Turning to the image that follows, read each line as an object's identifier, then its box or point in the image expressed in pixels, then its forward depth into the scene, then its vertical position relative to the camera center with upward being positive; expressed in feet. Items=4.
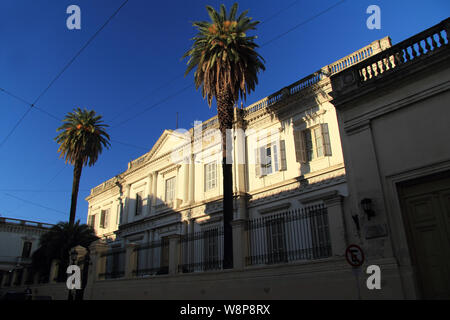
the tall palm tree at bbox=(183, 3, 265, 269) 53.73 +33.42
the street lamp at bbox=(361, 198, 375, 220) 27.09 +5.63
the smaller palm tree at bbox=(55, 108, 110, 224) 89.92 +37.57
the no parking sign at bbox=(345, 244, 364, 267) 25.49 +2.04
